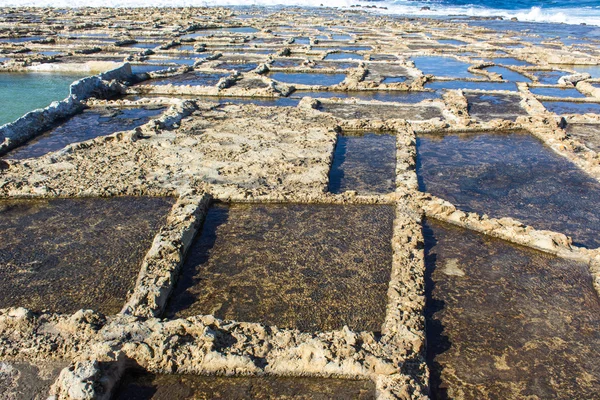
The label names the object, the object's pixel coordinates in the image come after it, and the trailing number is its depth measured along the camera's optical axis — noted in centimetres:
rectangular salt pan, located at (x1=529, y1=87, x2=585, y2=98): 1209
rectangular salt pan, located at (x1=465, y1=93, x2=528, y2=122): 990
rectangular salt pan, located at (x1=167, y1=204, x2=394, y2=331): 402
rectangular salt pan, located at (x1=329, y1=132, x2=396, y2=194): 646
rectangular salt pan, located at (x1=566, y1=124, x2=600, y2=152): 838
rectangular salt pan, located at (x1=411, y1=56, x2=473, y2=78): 1430
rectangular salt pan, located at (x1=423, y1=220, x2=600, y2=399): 335
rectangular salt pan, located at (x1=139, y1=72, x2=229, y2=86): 1260
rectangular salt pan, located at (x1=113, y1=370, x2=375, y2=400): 321
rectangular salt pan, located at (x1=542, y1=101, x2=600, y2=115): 1059
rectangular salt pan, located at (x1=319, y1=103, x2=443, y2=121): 966
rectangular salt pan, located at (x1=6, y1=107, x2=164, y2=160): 784
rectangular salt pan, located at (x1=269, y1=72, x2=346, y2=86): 1310
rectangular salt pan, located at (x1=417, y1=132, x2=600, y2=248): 571
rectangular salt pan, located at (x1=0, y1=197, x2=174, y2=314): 419
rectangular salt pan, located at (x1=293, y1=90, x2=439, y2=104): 1127
